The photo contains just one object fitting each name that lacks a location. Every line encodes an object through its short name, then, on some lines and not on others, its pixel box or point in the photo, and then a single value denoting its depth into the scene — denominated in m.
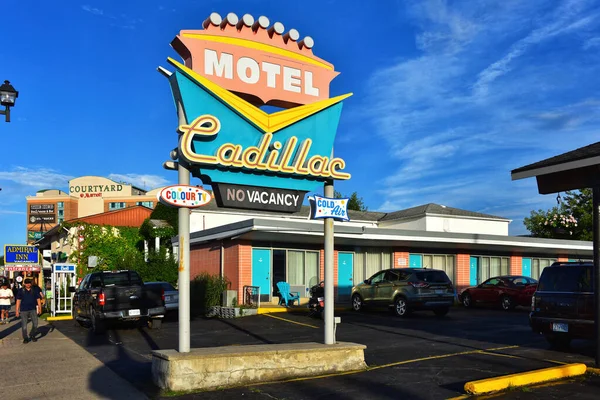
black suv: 11.20
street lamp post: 14.29
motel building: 22.75
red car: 22.88
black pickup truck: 16.88
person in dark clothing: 15.58
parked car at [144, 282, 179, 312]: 20.80
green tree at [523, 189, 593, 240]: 44.16
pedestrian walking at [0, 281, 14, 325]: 20.77
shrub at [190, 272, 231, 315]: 22.61
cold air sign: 10.76
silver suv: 19.72
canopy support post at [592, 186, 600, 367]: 9.90
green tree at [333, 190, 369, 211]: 70.94
